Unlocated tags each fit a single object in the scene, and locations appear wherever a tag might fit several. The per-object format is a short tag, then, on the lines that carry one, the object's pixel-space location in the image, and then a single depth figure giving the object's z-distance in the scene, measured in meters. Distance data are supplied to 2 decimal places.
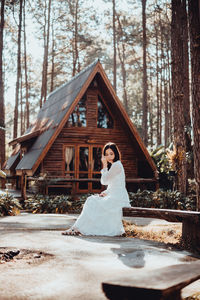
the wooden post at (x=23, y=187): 11.71
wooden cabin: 14.30
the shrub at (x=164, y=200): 10.83
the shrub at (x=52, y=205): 10.73
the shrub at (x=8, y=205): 8.95
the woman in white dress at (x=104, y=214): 5.52
